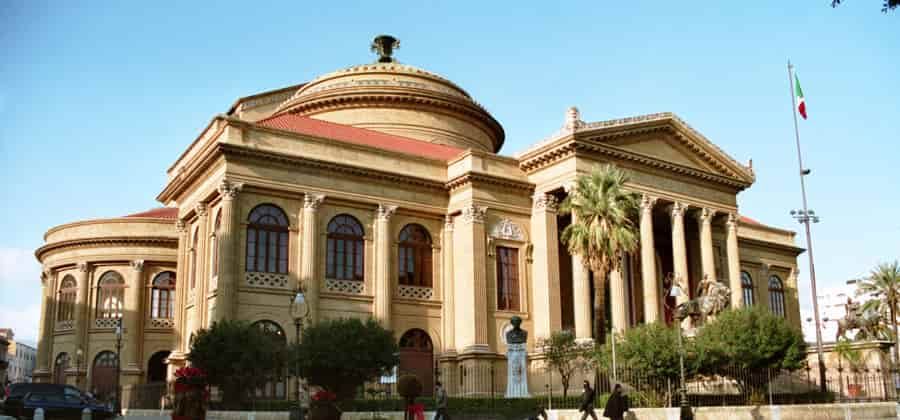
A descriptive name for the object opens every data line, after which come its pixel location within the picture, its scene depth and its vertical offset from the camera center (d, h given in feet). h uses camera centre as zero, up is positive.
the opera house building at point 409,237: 113.70 +21.60
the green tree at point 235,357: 93.35 +3.48
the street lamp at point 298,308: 78.74 +7.24
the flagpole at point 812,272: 108.06 +13.93
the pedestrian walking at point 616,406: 75.61 -1.89
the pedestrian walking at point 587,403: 78.02 -1.64
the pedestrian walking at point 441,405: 74.13 -1.52
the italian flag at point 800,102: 124.88 +39.16
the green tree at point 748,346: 100.17 +4.07
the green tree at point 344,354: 92.73 +3.57
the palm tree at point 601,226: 105.60 +18.94
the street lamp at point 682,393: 74.33 -0.92
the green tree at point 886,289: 176.14 +17.92
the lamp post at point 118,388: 113.39 +0.52
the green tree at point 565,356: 106.28 +3.47
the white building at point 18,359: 467.52 +20.07
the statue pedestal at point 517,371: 103.86 +1.63
